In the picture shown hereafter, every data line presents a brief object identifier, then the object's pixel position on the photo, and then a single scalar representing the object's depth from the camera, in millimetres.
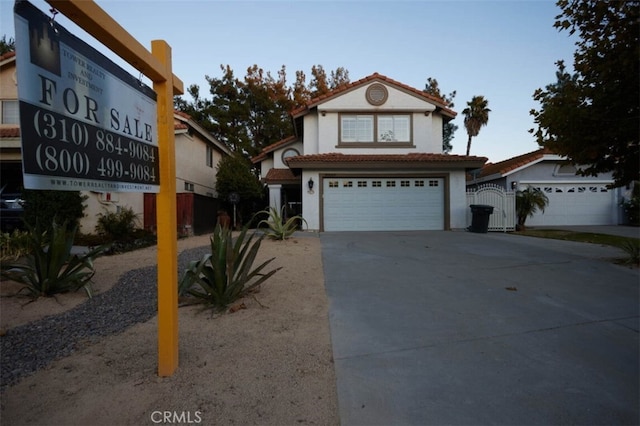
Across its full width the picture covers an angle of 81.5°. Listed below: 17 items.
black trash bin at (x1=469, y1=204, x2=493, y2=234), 14141
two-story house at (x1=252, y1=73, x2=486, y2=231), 14891
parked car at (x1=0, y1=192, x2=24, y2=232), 10930
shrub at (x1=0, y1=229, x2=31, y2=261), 7507
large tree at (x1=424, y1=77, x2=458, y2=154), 36562
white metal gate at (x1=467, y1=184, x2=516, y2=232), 15172
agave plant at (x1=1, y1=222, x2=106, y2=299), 5219
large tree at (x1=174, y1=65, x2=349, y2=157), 30672
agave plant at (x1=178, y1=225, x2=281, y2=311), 4562
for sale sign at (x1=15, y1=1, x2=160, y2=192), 1841
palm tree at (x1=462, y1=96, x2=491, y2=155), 31281
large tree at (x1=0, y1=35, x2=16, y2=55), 24766
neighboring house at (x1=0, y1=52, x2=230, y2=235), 11672
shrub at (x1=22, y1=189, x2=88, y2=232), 10086
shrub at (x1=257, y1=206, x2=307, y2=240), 10578
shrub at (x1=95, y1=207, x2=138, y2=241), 11141
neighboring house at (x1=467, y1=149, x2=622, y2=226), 19703
